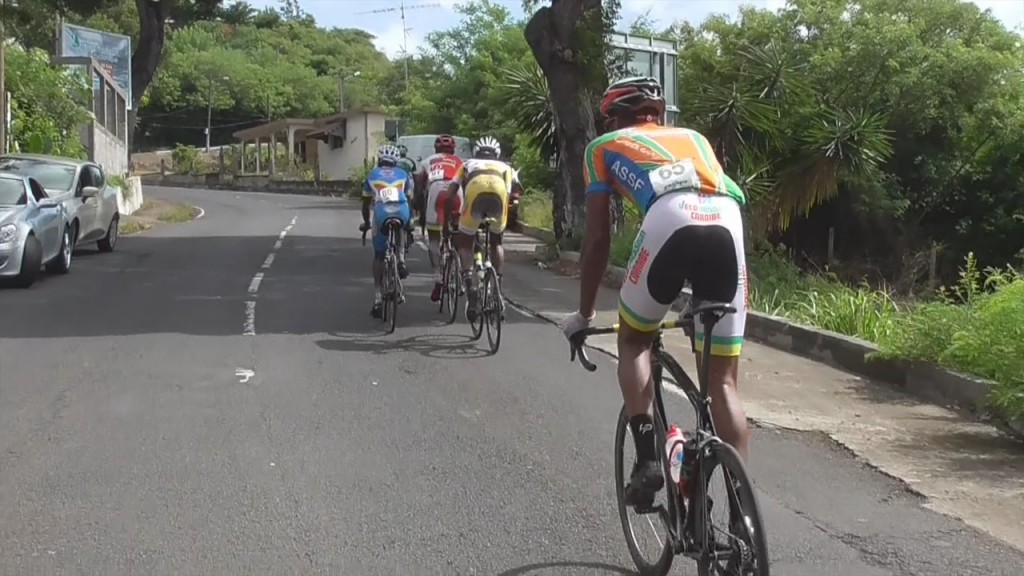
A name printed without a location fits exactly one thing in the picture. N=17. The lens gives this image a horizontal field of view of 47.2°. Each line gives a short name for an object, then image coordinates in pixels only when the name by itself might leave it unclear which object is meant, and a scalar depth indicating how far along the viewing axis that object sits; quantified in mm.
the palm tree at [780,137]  16438
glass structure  18594
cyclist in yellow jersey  10422
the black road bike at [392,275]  10953
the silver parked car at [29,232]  13750
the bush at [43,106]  25656
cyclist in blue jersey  11219
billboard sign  34906
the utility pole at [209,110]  81931
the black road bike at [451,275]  11344
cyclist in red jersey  11820
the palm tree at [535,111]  21125
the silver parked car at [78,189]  17109
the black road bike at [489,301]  10047
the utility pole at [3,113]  21852
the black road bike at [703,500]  3619
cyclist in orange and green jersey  4051
